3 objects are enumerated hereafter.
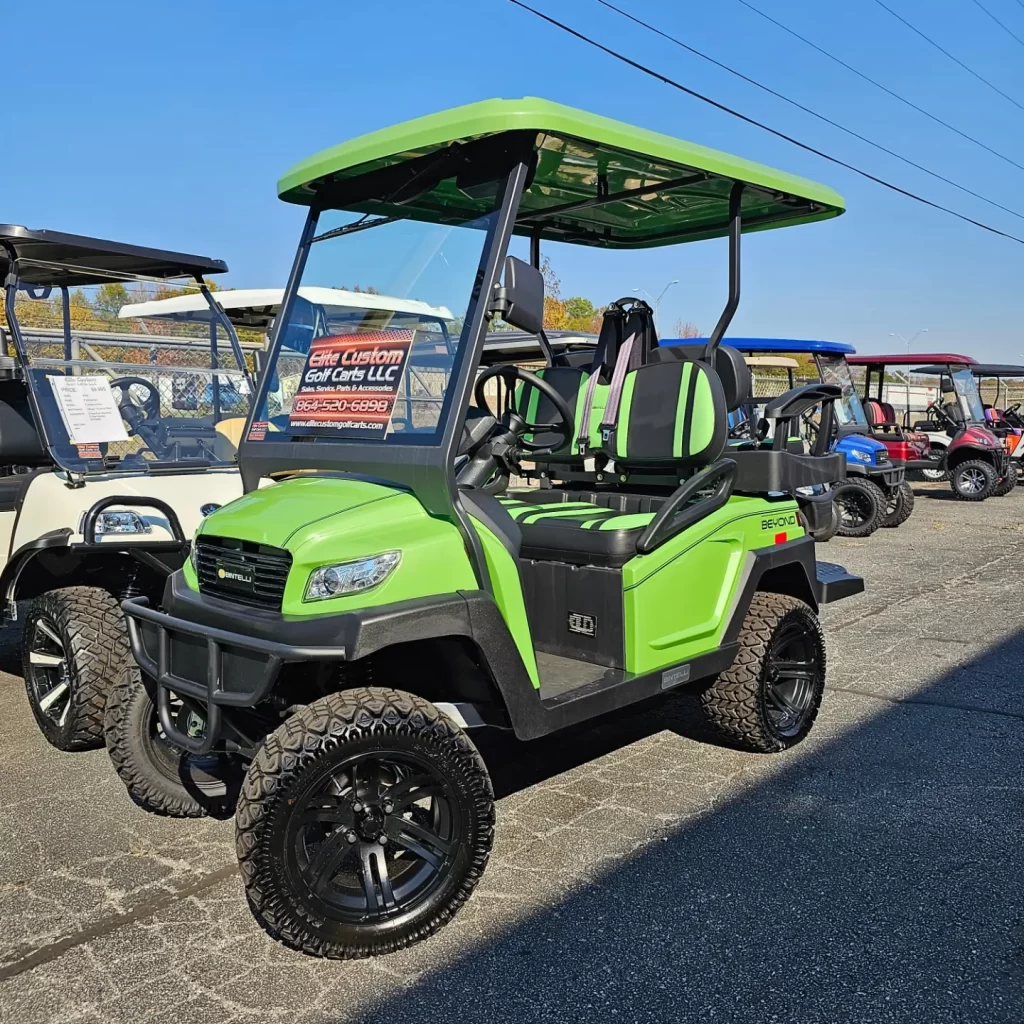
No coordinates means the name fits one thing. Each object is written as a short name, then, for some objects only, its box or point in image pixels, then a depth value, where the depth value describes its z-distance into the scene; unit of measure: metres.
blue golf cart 10.16
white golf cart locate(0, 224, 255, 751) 3.81
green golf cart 2.41
